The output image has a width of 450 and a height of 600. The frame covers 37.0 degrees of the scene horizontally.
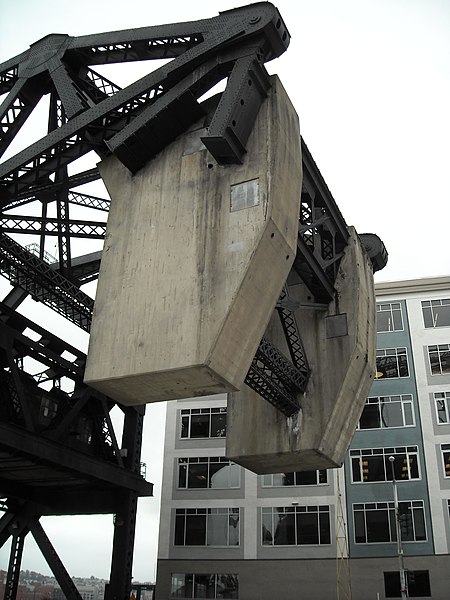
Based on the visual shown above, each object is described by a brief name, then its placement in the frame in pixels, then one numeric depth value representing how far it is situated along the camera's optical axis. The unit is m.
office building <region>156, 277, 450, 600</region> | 37.09
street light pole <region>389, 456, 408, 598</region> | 31.50
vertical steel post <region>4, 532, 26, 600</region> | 23.81
